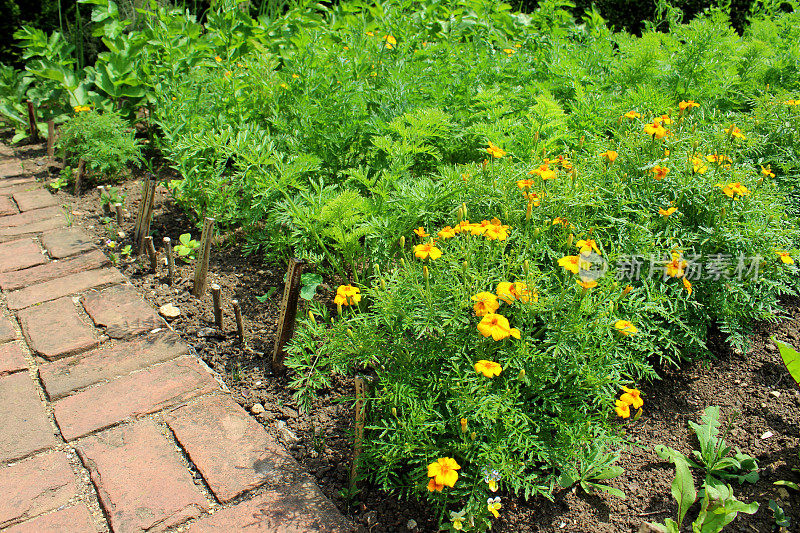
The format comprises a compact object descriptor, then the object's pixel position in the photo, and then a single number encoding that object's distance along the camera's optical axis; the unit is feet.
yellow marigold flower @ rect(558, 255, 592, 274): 5.44
